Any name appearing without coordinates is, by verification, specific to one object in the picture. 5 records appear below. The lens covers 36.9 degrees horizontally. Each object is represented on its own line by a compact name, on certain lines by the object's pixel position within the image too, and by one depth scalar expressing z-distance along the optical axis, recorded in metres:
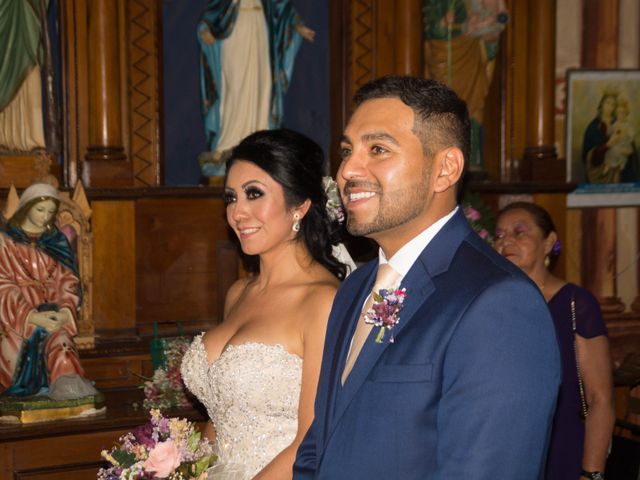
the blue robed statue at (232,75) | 6.39
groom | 1.80
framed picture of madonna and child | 7.22
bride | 3.16
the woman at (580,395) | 3.75
